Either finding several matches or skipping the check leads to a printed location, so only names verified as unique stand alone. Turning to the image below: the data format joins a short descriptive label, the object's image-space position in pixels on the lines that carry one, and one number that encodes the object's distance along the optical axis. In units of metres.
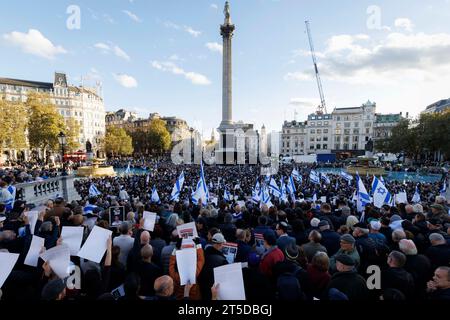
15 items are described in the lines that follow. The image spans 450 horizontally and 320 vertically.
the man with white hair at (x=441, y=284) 3.39
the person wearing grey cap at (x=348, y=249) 4.56
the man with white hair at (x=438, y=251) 4.59
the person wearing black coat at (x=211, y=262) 3.94
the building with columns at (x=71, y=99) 73.81
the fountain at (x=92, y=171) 37.13
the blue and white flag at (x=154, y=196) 13.97
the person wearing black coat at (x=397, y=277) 3.79
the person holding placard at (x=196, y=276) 3.73
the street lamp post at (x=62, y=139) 16.77
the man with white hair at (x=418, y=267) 4.19
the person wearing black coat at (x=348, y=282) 3.46
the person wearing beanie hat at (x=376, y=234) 5.42
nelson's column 54.88
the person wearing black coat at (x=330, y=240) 5.50
